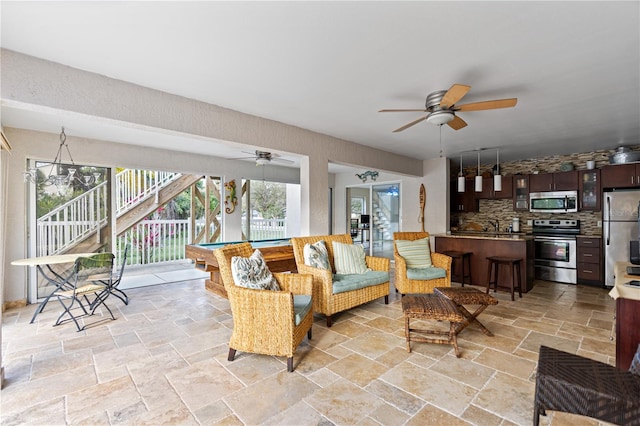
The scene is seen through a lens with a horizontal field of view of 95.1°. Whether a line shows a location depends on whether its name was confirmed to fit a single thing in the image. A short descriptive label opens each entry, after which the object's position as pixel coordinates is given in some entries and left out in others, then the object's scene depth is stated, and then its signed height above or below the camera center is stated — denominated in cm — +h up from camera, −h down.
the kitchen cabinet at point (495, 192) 639 +51
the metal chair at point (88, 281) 339 -77
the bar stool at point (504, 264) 441 -84
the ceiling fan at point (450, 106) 257 +102
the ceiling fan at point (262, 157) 503 +101
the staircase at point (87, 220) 457 -5
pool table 402 -60
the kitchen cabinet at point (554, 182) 568 +63
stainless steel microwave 566 +23
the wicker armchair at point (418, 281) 406 -92
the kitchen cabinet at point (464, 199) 692 +36
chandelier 423 +65
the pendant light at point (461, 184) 556 +57
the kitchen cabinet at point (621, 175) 497 +65
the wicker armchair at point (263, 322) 237 -88
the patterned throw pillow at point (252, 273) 259 -53
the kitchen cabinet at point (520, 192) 621 +45
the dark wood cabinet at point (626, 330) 195 -79
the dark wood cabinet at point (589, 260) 516 -84
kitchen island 472 -62
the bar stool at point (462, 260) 512 -85
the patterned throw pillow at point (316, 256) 354 -50
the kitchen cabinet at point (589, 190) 541 +43
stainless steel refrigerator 483 -21
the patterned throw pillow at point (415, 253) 432 -58
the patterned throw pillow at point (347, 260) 389 -60
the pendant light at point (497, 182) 527 +57
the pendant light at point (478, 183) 538 +57
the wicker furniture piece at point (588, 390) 136 -86
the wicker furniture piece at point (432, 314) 259 -89
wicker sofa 331 -88
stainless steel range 537 -71
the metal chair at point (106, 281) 358 -83
